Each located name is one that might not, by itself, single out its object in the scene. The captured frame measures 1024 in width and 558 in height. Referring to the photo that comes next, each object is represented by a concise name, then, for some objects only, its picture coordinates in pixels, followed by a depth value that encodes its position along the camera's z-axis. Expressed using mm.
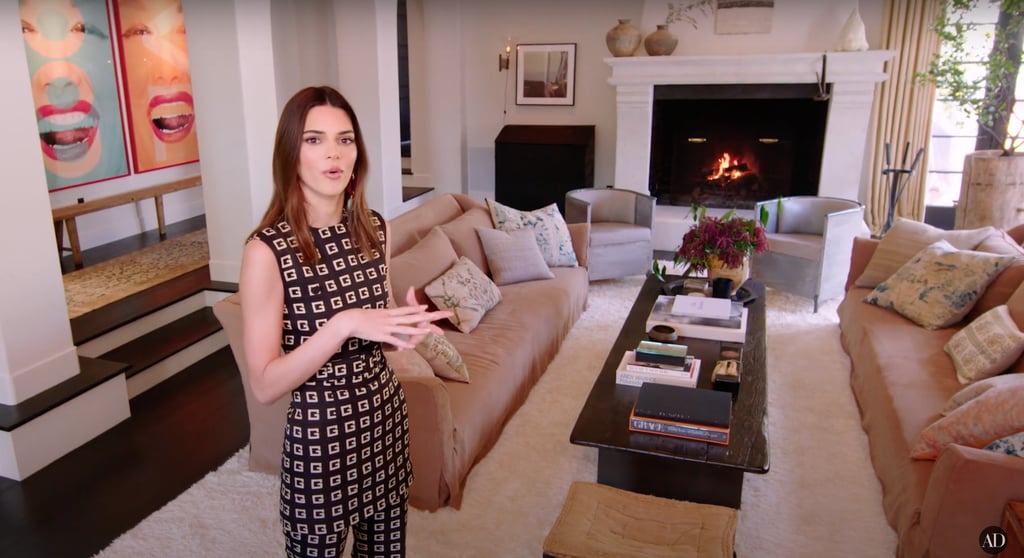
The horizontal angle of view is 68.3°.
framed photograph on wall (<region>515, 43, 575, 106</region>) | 7383
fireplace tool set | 6273
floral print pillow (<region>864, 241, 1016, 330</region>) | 3609
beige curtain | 6270
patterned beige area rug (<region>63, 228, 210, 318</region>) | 4488
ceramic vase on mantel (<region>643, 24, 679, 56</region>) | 6426
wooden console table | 5051
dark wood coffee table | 2500
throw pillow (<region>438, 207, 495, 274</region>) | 4246
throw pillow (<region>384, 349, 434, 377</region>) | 2756
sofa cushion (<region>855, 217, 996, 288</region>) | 4062
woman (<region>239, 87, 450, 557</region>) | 1463
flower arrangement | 3900
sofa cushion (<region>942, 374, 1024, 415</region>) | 2471
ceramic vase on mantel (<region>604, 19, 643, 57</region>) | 6516
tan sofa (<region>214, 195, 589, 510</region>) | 2758
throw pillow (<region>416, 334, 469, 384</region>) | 2953
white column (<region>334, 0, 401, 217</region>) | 5738
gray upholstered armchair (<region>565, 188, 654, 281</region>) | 5414
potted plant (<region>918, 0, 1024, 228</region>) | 5730
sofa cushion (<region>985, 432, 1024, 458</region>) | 2164
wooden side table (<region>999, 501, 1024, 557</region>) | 1983
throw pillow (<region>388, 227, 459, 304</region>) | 3537
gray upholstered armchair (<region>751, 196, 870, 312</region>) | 4926
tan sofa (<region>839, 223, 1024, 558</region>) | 2135
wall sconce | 7484
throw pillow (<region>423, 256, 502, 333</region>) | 3664
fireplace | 6109
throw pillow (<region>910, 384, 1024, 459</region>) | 2273
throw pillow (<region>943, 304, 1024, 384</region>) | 2967
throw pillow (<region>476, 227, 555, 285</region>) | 4402
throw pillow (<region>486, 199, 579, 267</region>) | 4723
